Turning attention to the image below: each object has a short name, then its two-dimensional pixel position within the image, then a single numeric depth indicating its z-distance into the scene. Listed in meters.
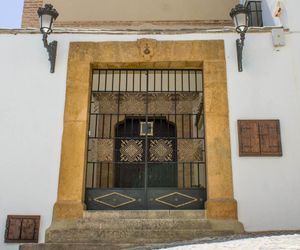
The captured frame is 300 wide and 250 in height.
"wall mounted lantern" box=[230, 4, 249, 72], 4.41
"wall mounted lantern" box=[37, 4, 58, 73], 4.41
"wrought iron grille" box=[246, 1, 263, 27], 5.77
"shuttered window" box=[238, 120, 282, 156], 4.36
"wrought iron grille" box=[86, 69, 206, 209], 4.54
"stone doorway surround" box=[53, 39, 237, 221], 4.29
